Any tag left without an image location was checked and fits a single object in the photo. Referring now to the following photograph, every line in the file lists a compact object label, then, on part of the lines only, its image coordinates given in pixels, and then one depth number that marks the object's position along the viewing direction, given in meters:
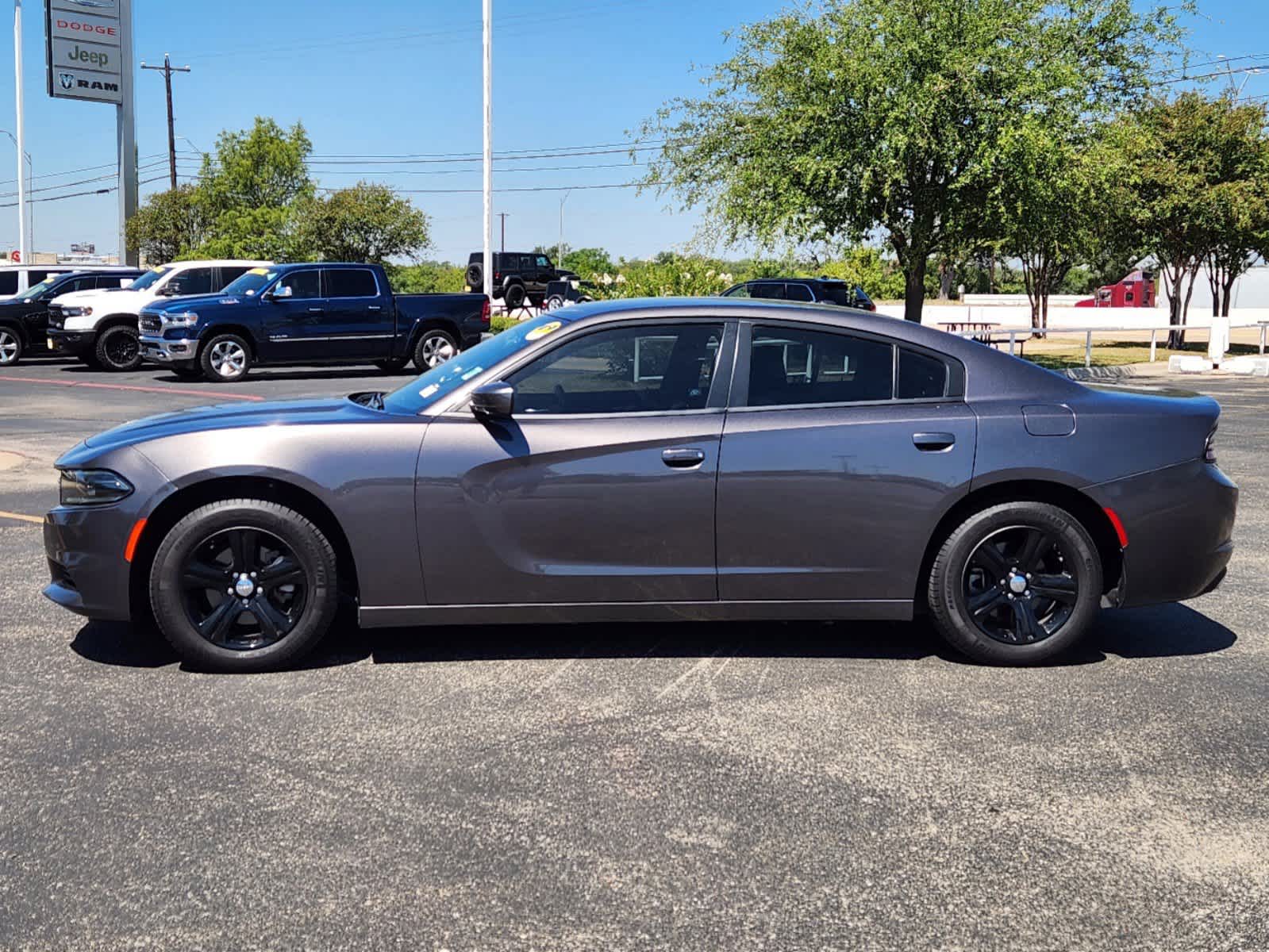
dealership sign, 42.22
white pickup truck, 23.19
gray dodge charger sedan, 5.07
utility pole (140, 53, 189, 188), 58.41
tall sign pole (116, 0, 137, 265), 42.78
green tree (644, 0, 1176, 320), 22.42
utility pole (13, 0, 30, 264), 46.94
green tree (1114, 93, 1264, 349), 34.16
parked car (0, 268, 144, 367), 24.39
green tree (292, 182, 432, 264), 50.53
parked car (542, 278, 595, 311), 44.66
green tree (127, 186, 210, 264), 50.88
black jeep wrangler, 50.53
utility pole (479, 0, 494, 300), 31.62
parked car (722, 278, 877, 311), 27.03
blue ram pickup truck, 20.52
